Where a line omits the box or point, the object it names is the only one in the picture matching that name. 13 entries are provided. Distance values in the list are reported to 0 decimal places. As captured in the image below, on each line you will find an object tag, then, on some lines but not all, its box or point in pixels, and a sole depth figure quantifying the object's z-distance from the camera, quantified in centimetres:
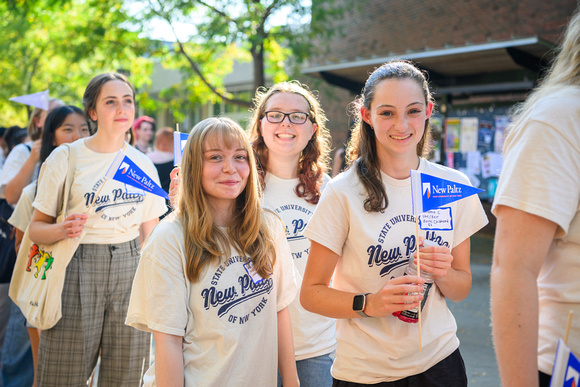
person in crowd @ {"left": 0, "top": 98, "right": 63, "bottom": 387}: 458
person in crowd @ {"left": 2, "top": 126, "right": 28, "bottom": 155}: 618
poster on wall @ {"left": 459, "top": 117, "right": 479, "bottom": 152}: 1144
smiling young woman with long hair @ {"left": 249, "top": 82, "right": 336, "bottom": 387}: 295
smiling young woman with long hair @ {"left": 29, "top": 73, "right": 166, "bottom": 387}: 341
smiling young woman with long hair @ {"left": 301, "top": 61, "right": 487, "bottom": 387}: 218
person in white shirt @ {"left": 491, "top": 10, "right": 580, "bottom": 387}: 145
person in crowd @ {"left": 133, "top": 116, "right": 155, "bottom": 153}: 806
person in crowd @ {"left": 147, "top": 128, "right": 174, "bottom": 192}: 733
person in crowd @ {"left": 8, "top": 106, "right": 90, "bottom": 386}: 414
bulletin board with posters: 1103
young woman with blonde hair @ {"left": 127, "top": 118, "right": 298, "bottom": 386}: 221
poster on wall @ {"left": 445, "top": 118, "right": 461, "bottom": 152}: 1177
